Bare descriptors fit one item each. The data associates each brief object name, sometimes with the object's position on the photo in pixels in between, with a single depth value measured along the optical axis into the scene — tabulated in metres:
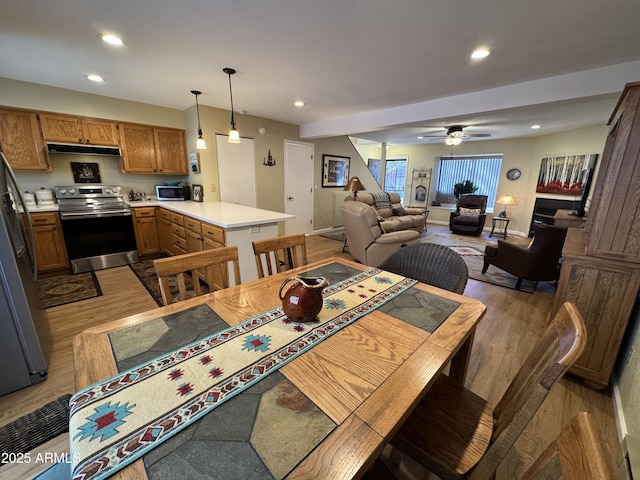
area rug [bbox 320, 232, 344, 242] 5.78
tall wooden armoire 1.54
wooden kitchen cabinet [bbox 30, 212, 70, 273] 3.20
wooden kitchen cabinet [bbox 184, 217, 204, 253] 3.04
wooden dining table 0.60
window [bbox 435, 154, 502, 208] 7.03
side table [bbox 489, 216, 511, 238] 6.25
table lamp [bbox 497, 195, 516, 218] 6.09
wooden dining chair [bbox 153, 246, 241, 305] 1.25
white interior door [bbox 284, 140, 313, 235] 5.38
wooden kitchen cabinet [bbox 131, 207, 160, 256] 3.89
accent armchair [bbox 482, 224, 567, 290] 2.87
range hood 3.36
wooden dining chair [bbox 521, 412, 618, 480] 0.42
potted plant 7.21
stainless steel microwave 4.22
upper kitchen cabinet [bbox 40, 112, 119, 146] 3.32
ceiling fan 5.02
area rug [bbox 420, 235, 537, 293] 3.49
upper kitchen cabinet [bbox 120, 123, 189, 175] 3.89
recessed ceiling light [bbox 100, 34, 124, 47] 2.04
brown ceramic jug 1.03
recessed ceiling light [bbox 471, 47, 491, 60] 2.14
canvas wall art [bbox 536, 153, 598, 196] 4.95
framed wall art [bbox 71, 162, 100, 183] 3.73
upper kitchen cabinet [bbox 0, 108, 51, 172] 3.11
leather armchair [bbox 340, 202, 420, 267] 3.67
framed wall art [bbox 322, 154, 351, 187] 6.12
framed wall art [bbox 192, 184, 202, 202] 4.27
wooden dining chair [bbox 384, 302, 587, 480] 0.68
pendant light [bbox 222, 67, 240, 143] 2.86
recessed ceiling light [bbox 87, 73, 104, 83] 2.91
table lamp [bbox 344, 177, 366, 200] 5.19
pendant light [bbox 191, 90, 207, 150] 3.17
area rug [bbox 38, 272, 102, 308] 2.80
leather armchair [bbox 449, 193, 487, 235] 6.16
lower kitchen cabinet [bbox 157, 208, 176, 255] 3.88
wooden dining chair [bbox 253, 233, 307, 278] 1.63
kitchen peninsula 2.62
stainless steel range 3.37
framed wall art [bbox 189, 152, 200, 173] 4.18
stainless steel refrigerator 1.61
